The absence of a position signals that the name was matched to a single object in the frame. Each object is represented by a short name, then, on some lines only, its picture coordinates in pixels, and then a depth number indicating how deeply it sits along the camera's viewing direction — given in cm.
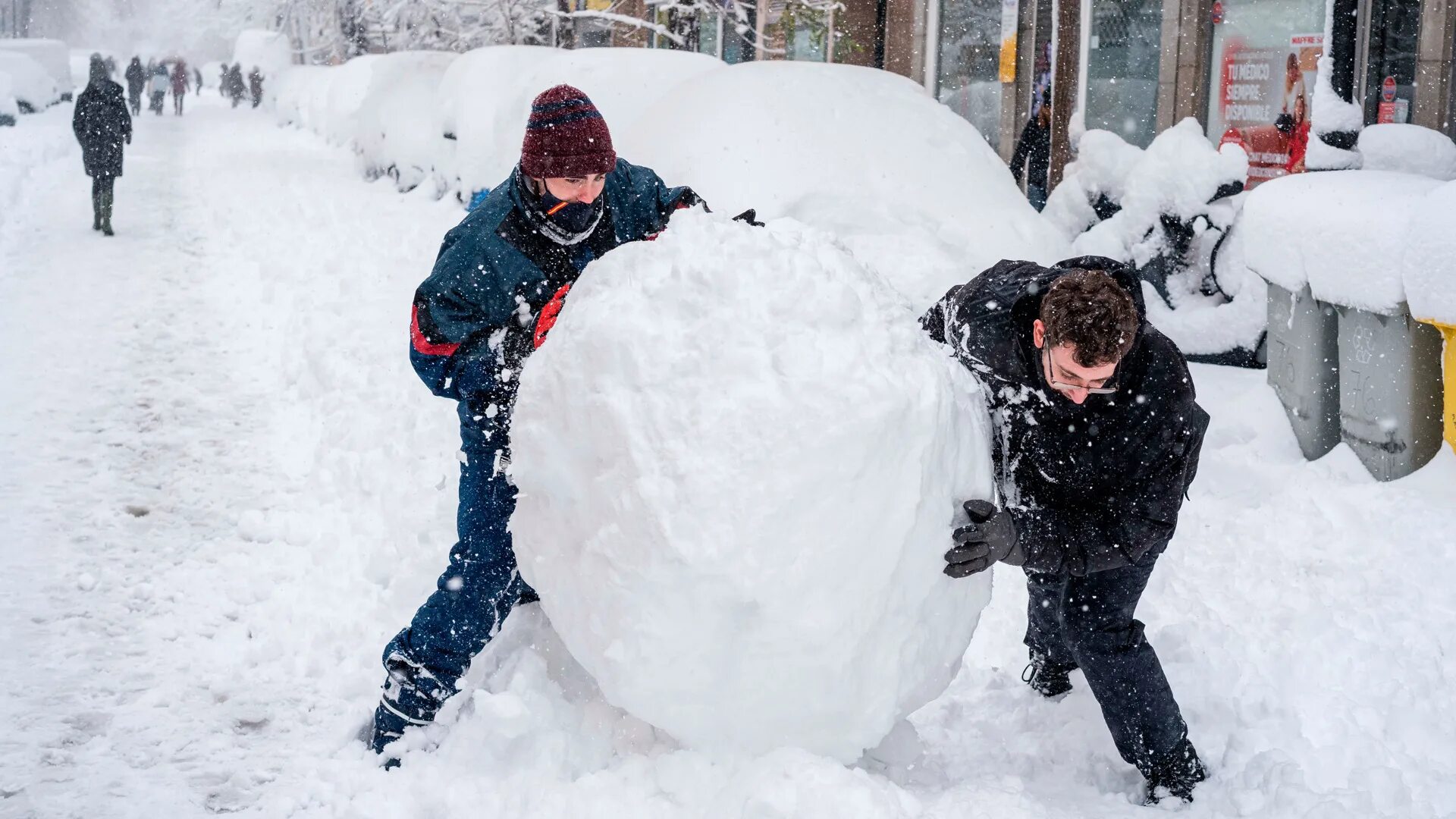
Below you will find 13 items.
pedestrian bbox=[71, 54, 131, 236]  1223
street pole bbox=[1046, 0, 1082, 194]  1240
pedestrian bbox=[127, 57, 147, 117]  3381
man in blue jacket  295
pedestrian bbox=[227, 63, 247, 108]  4644
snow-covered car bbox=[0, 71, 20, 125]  2816
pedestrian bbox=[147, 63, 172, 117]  3650
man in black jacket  259
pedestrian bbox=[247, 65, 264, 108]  4506
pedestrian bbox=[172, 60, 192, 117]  3788
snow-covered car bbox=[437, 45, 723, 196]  845
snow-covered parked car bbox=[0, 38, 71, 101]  3550
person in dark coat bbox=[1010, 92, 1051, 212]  1263
